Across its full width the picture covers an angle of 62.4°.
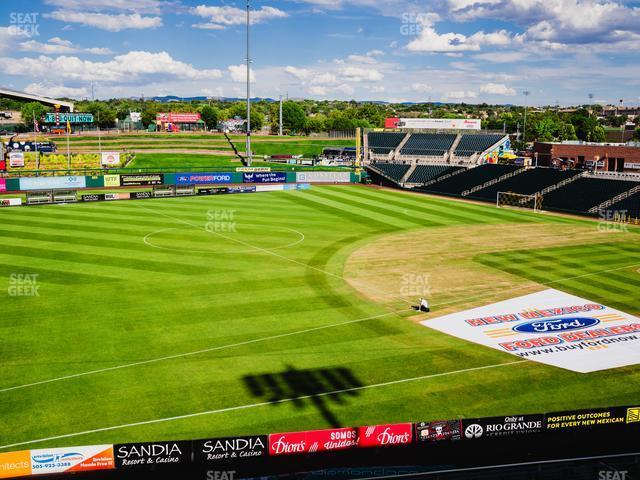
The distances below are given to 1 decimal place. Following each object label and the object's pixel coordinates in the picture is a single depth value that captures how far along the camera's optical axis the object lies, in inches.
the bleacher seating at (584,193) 2512.3
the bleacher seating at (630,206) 2319.1
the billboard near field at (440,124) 4448.8
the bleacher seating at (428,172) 3474.4
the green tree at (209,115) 7637.8
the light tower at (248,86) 3238.2
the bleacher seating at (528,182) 2822.3
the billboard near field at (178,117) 6584.6
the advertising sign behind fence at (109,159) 3779.5
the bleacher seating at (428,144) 4343.0
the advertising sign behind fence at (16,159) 3521.2
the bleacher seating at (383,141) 4602.6
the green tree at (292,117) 7303.2
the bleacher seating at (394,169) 3636.8
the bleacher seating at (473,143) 4149.4
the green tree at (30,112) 6605.8
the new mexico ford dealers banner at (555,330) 926.4
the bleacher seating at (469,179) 3125.0
